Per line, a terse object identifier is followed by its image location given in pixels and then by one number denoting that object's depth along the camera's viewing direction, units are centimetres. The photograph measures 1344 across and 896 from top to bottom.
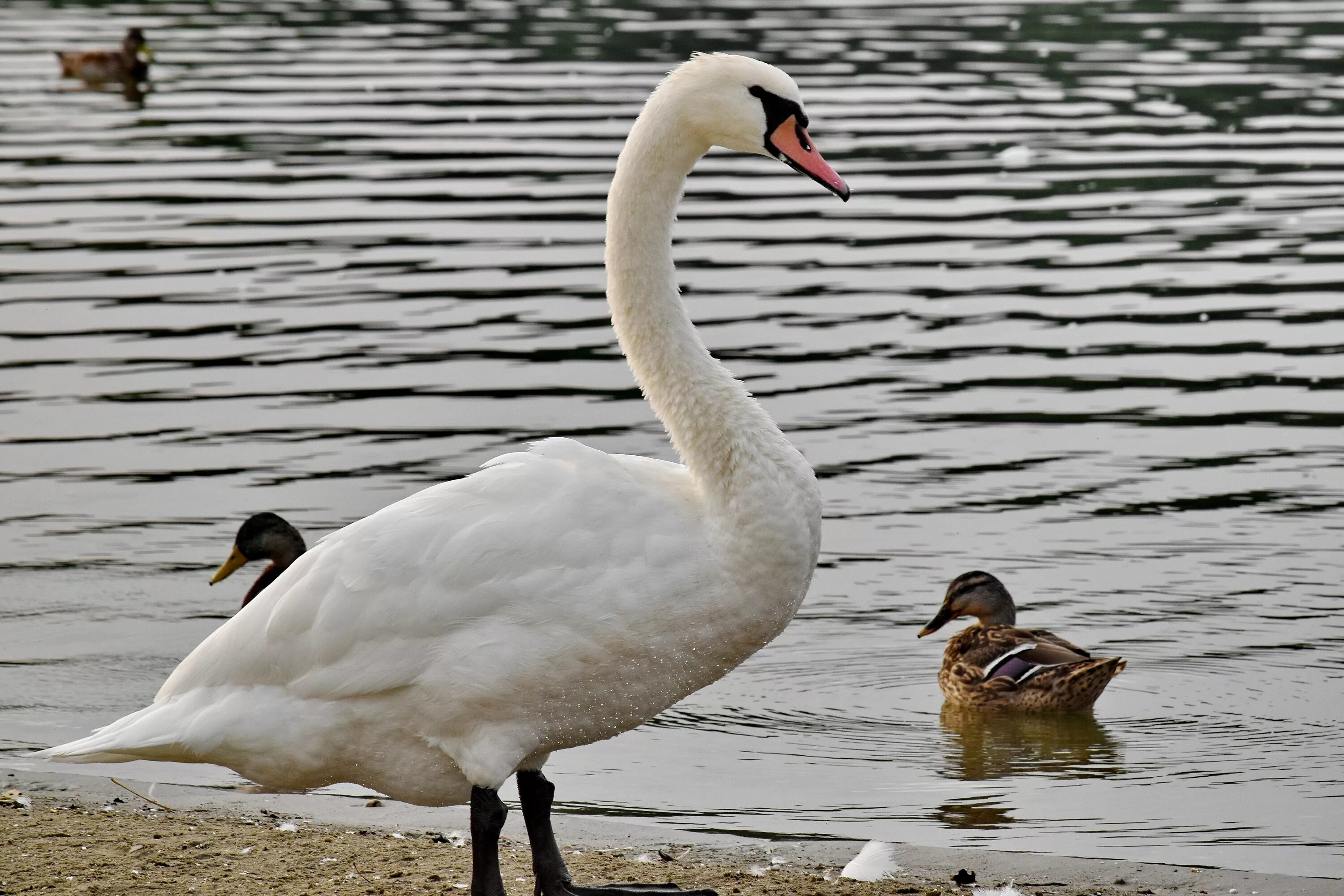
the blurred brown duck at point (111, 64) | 5750
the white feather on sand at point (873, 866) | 1182
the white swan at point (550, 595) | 1014
